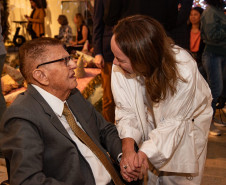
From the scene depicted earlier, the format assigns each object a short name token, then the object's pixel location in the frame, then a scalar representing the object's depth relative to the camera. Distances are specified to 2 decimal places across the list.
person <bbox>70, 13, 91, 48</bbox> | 8.76
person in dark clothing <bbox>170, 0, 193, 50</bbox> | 2.97
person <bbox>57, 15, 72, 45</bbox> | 8.85
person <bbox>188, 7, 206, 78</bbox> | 4.94
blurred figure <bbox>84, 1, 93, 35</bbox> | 10.09
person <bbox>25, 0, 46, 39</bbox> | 10.77
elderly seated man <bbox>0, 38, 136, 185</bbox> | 1.40
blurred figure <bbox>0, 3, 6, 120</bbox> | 2.84
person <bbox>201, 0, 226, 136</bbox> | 3.59
